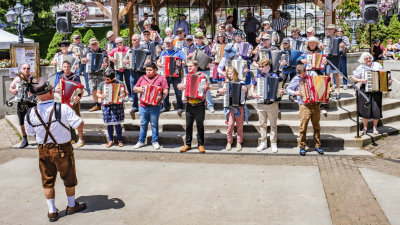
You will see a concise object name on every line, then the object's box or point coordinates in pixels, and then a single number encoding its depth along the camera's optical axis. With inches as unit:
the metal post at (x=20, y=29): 605.6
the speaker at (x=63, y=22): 562.5
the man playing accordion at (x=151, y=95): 387.0
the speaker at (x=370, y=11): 513.3
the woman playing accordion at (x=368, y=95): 400.8
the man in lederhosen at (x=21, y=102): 421.4
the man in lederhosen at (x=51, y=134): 242.8
